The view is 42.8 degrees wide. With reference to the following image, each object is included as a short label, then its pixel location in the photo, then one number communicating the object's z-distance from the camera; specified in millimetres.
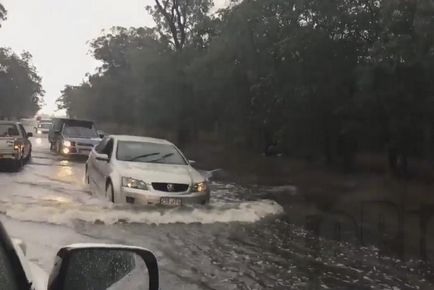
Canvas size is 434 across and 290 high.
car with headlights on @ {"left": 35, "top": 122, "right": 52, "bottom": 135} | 55719
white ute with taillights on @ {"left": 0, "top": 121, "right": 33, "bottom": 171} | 18062
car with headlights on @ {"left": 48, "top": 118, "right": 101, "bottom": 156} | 24516
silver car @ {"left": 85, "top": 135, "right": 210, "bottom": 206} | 10047
